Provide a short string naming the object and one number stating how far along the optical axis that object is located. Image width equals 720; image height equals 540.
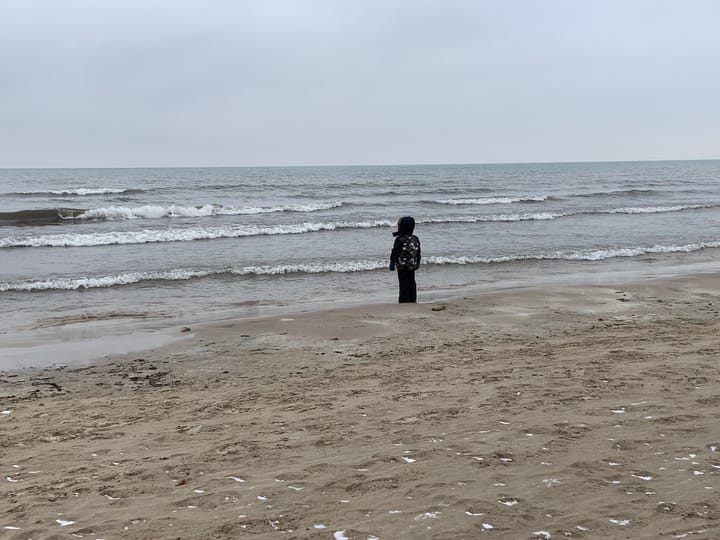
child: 9.59
